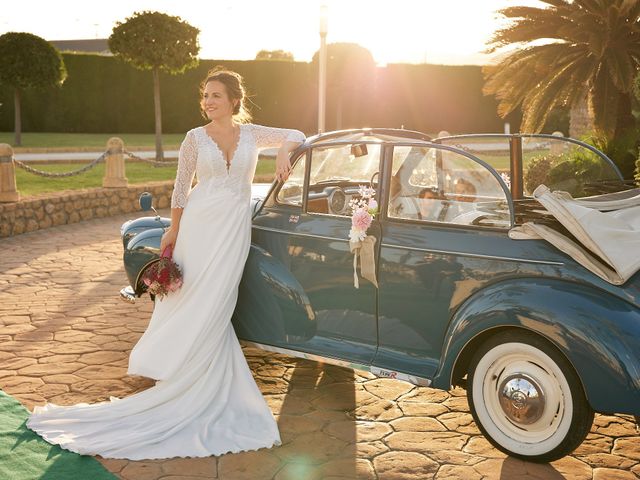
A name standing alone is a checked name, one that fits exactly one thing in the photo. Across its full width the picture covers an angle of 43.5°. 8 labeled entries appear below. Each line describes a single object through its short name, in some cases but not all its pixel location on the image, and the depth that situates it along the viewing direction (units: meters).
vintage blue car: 3.88
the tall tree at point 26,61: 25.39
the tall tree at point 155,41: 22.08
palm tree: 10.62
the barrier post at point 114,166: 14.02
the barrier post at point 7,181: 11.64
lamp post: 14.71
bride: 4.71
